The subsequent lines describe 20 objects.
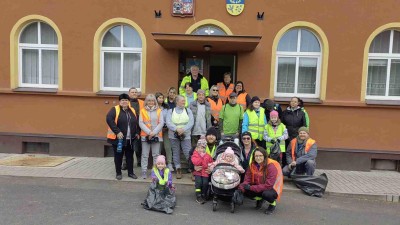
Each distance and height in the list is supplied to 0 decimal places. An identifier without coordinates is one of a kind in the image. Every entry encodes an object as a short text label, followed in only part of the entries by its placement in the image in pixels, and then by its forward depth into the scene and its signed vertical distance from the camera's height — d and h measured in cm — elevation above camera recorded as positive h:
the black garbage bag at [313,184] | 638 -162
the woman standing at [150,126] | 678 -67
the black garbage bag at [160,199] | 527 -167
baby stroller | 528 -134
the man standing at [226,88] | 796 +15
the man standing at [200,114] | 707 -41
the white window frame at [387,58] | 845 +102
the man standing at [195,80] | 807 +32
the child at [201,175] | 575 -137
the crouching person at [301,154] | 669 -113
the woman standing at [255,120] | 695 -50
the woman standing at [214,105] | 739 -23
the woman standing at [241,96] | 762 -2
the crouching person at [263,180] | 527 -132
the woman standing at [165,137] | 722 -94
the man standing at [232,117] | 708 -46
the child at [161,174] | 549 -132
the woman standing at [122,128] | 661 -71
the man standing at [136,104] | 719 -26
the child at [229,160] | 552 -106
